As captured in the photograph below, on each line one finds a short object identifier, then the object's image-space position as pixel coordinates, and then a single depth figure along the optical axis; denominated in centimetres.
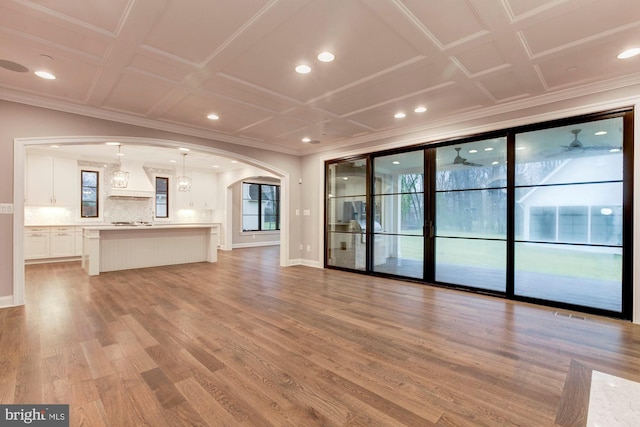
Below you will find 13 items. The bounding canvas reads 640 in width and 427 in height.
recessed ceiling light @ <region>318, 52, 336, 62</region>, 298
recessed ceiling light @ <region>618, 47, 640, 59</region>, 291
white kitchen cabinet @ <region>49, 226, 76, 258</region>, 764
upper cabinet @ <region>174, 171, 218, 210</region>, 1023
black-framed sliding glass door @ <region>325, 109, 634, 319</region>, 375
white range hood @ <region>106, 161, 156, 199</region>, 851
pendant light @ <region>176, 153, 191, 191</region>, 853
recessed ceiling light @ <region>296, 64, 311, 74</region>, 321
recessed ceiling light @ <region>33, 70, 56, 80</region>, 338
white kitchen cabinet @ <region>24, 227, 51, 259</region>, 730
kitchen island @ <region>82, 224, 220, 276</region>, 624
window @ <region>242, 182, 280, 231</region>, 1164
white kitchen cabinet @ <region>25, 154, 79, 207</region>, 747
